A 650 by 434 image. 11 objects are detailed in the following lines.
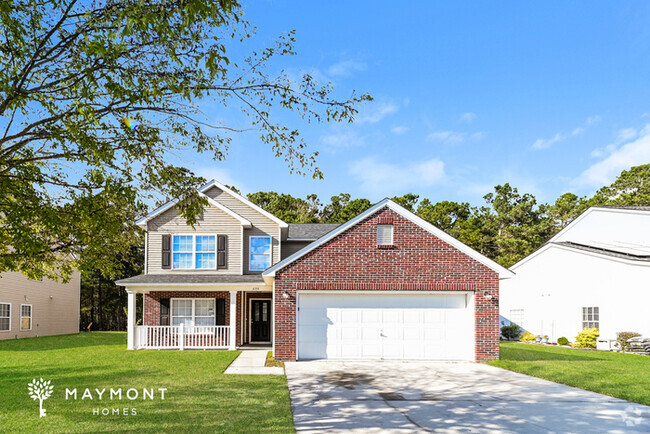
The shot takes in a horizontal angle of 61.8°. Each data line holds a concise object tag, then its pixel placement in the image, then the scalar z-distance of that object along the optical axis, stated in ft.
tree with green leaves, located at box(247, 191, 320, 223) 167.32
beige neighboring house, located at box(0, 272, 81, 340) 96.02
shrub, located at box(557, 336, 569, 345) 82.17
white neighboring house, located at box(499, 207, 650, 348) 72.28
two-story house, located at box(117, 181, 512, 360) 56.34
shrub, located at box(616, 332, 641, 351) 70.08
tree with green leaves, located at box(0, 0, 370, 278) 22.37
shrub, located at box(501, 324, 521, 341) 94.63
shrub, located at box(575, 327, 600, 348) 76.89
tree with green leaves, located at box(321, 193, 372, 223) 159.02
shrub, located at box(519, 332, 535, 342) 89.25
